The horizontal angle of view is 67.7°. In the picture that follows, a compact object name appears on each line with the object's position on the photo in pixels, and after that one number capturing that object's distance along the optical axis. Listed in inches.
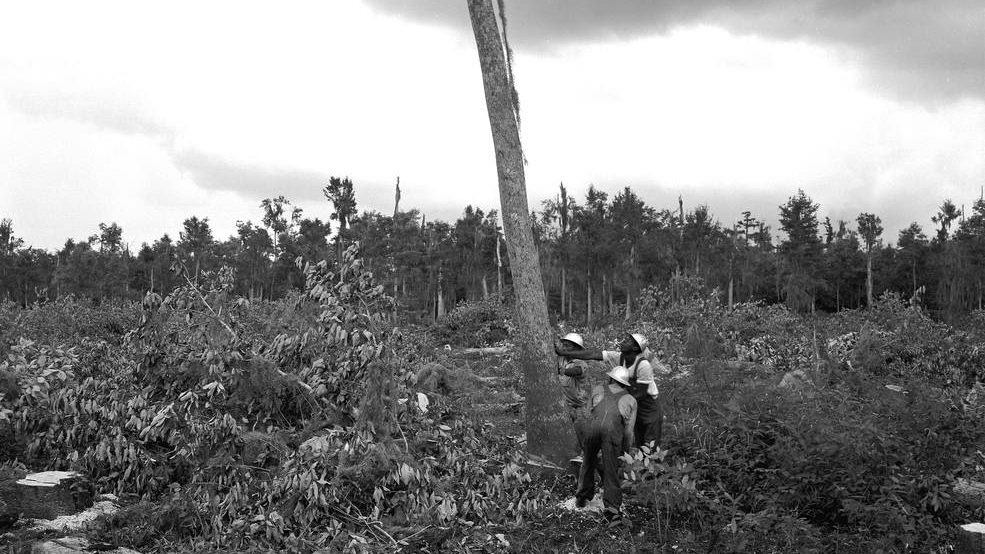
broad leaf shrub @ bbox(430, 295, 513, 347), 828.6
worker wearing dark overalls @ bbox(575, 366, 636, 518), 237.1
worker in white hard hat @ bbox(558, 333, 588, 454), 317.1
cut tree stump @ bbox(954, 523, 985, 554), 195.8
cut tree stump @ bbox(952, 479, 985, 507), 226.5
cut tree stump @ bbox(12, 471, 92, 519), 227.5
